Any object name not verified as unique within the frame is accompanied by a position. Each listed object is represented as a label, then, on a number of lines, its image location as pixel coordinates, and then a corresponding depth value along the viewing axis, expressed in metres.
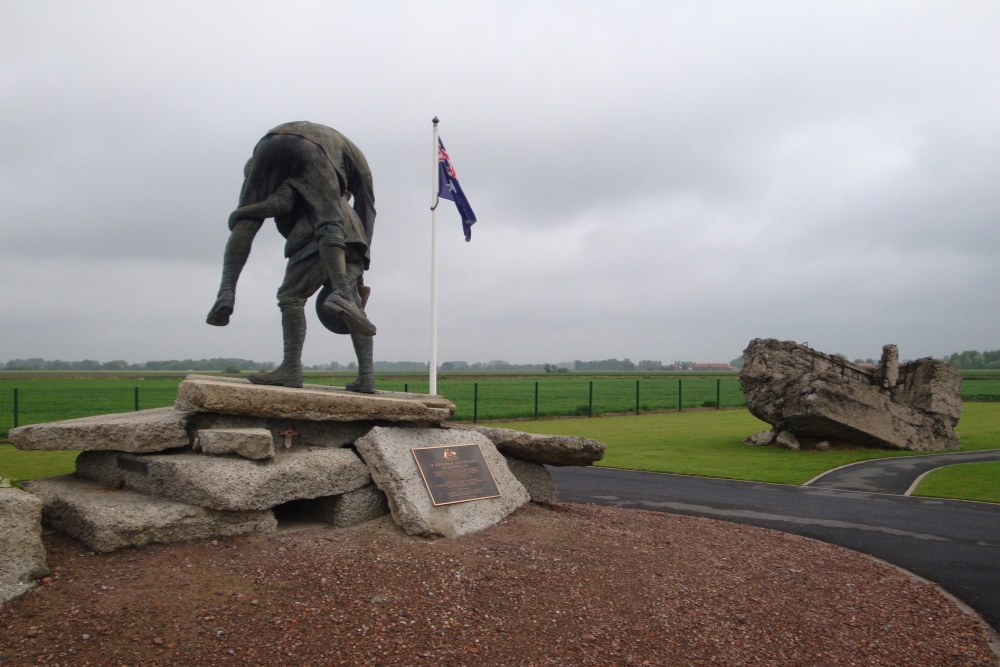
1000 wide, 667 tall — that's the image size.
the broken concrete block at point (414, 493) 6.05
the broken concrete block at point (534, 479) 7.93
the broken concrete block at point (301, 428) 6.27
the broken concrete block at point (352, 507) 6.11
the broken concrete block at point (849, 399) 15.25
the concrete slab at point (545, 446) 7.67
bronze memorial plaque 6.46
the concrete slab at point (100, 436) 5.90
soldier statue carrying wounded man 7.10
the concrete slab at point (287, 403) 5.96
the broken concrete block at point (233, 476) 5.47
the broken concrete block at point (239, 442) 5.75
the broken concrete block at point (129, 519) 5.14
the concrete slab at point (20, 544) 4.49
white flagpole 13.73
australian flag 14.78
